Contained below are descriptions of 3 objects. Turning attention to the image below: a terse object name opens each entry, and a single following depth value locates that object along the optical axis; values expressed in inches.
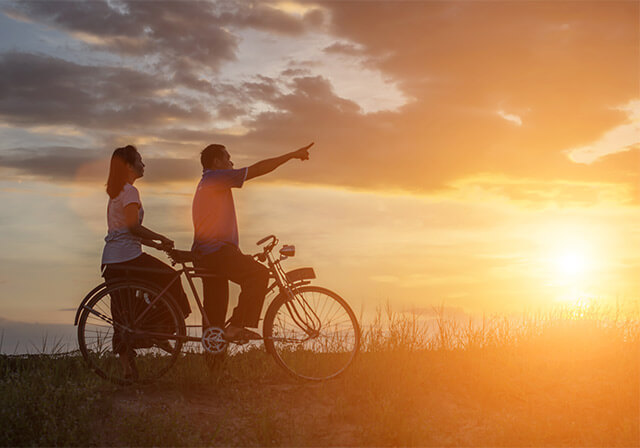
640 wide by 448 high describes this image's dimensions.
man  309.6
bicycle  315.0
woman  304.5
